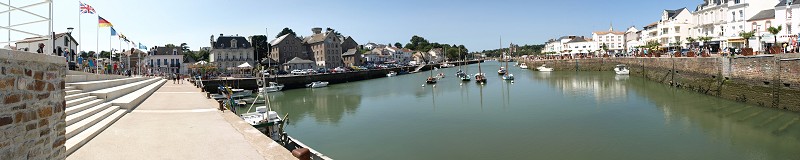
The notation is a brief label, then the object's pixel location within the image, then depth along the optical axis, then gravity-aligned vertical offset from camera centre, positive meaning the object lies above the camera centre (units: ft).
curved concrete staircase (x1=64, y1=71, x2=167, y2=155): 32.65 -2.37
